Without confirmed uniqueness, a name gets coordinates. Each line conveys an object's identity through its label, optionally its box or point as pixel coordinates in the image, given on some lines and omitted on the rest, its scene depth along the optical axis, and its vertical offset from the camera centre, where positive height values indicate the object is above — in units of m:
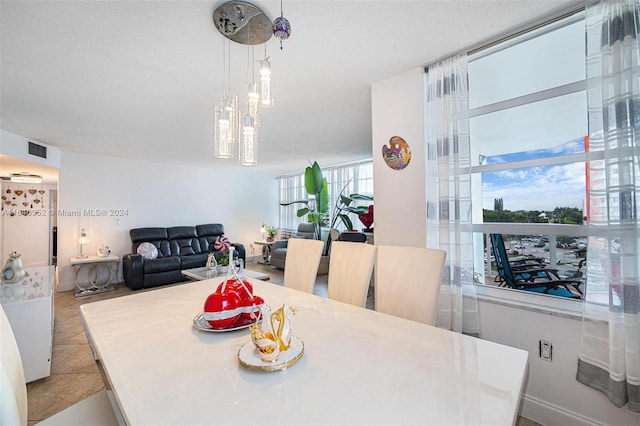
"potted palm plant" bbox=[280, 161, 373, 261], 4.32 +0.28
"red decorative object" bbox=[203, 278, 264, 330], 1.15 -0.38
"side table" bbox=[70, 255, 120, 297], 4.48 -0.98
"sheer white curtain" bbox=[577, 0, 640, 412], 1.38 +0.03
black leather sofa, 4.71 -0.71
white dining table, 0.69 -0.49
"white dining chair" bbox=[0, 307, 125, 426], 0.75 -0.60
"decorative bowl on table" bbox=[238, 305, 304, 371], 0.88 -0.43
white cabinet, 2.04 -0.80
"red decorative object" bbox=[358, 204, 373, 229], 4.70 -0.04
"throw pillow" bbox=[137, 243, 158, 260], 5.04 -0.61
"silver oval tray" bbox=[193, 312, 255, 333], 1.16 -0.47
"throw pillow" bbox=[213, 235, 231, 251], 3.60 -0.36
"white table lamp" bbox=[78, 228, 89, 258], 4.69 -0.35
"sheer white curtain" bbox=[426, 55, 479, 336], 1.95 +0.14
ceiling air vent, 3.84 +0.98
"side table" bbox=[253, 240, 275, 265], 6.86 -0.85
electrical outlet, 1.67 -0.82
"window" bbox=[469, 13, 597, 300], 1.75 +0.47
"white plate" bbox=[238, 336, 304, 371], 0.87 -0.47
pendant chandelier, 1.48 +0.79
